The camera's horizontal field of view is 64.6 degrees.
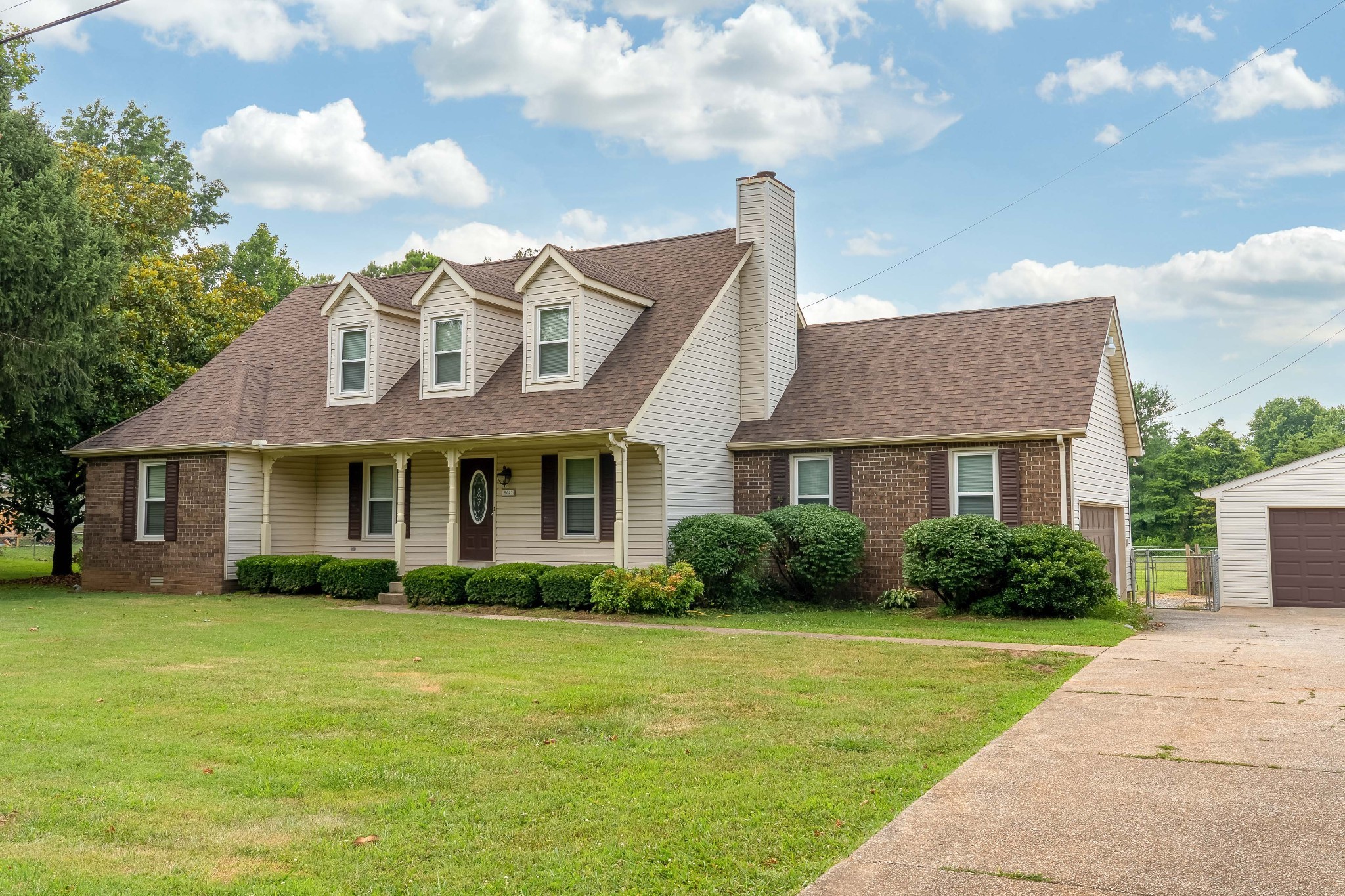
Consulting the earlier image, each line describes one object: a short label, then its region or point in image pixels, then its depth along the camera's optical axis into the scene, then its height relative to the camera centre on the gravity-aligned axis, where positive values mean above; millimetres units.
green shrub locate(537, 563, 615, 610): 16953 -974
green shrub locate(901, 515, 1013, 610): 15945 -536
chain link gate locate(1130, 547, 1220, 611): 21125 -1469
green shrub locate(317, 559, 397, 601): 19328 -949
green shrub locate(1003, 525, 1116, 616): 15594 -773
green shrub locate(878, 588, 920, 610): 17484 -1275
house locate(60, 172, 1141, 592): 18172 +1815
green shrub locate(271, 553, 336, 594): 19828 -849
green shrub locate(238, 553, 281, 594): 20234 -875
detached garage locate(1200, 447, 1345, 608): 21359 -325
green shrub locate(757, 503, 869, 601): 17672 -332
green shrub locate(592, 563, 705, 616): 16312 -1023
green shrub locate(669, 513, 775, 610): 17281 -488
